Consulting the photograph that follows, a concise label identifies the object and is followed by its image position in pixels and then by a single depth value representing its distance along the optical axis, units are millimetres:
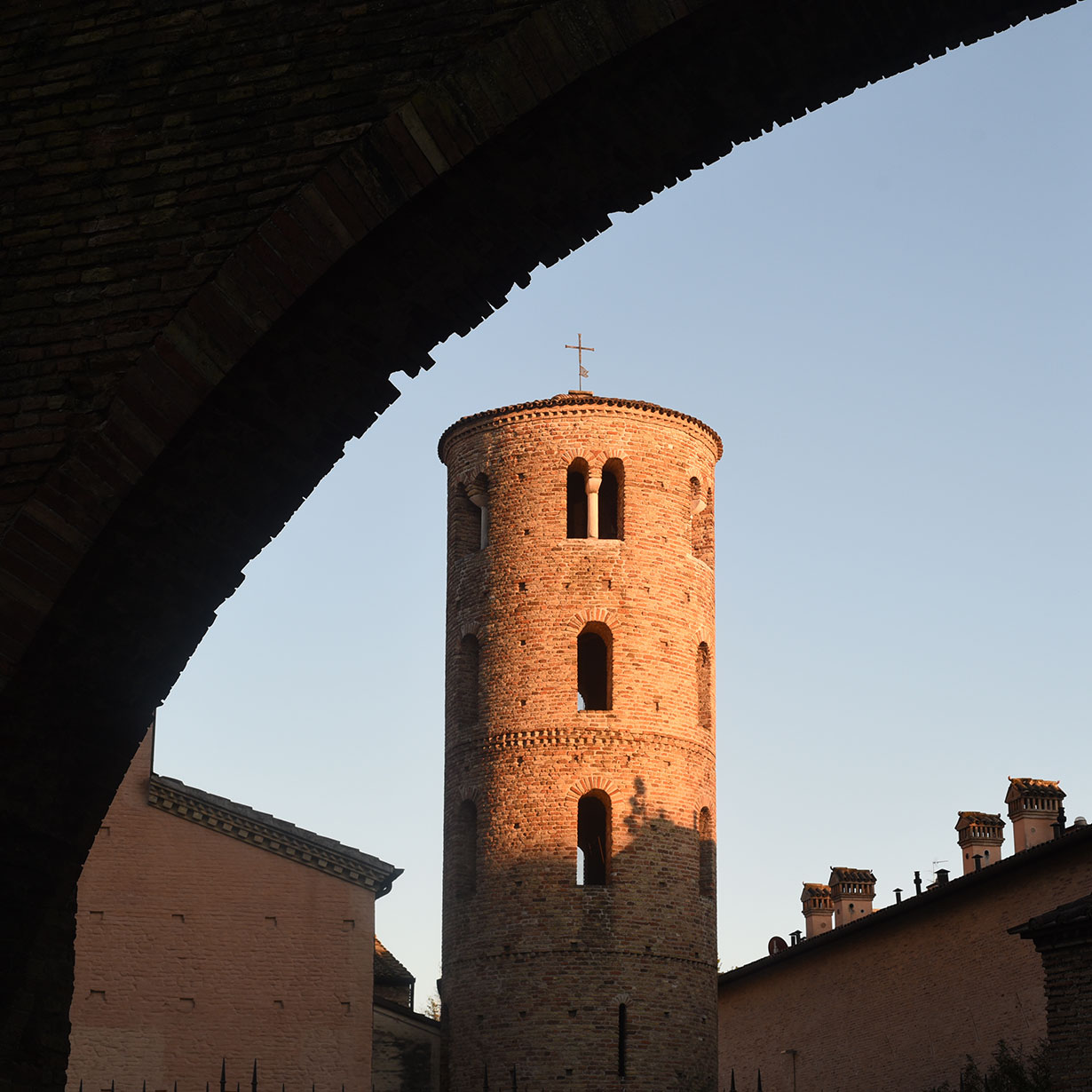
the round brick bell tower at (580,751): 26375
